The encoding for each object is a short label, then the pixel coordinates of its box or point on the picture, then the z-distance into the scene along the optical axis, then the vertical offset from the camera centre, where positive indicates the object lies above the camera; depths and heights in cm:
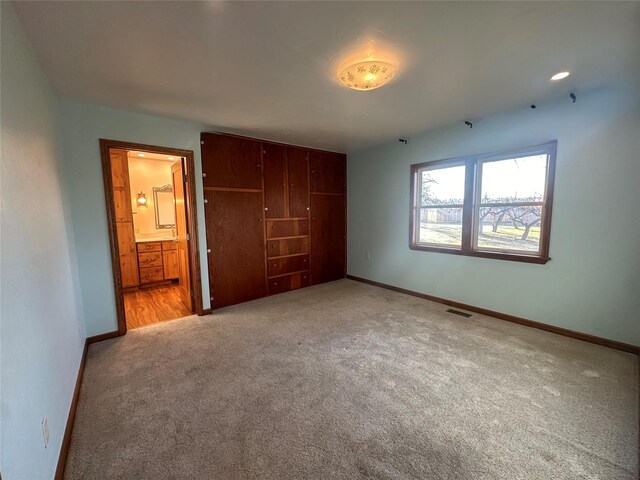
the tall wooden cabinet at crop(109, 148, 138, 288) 427 -7
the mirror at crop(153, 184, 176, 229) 544 +16
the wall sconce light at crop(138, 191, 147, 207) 525 +29
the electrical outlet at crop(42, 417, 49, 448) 129 -103
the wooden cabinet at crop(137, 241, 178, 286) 486 -86
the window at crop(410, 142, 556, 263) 302 +6
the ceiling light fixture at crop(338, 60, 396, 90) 198 +102
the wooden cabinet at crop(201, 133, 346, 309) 376 -6
